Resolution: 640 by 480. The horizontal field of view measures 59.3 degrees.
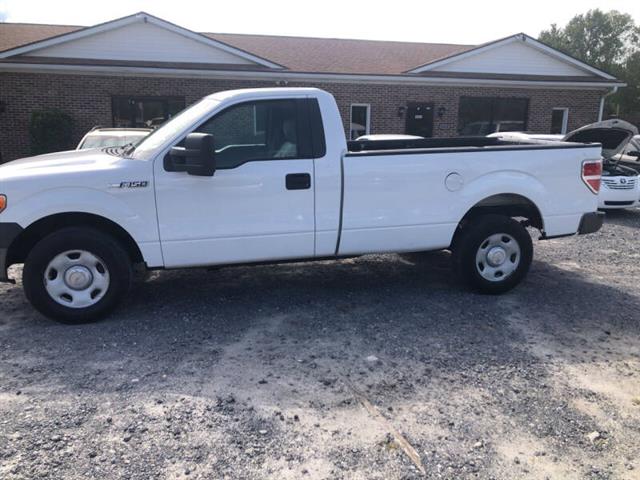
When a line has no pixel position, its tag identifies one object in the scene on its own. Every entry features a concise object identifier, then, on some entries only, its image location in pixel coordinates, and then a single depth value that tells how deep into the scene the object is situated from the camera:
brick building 16.17
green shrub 15.61
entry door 19.55
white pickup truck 4.50
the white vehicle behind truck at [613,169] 9.07
